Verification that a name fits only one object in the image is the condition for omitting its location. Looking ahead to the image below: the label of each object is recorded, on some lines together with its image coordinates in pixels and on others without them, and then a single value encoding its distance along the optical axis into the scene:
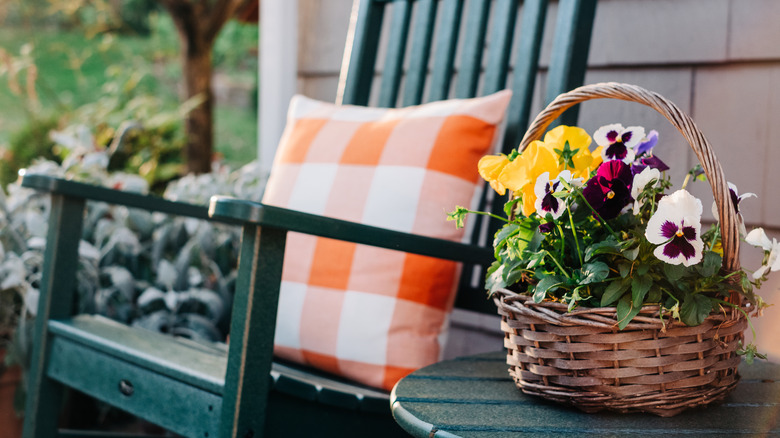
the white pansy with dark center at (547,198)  0.62
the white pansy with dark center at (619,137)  0.70
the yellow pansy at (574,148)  0.69
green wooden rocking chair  0.82
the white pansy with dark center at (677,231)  0.57
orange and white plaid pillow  1.00
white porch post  2.00
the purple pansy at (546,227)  0.64
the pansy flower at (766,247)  0.63
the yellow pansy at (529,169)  0.66
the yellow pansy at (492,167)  0.70
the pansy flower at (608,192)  0.61
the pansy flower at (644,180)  0.62
